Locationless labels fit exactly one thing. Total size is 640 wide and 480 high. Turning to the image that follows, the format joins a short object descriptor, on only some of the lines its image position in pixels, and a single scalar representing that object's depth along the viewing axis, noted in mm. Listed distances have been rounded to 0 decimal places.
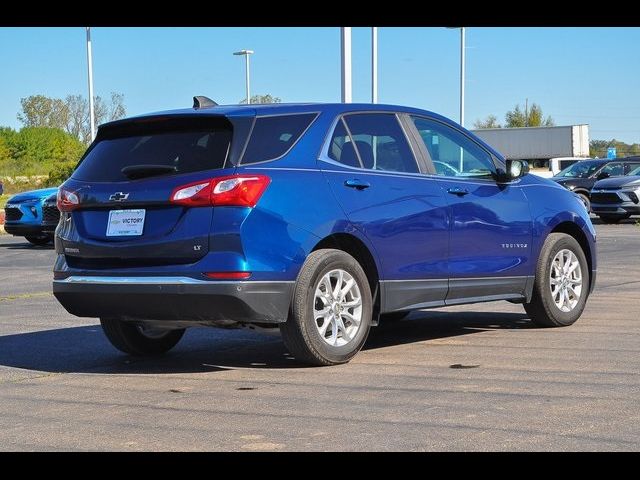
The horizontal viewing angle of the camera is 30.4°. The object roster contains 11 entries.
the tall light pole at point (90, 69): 44094
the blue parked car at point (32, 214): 21656
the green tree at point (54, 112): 89562
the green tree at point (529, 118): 115312
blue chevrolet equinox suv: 7363
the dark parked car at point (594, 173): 32531
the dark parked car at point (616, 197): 28859
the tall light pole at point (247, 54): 60922
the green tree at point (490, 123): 120969
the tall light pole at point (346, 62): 24047
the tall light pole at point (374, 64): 35031
